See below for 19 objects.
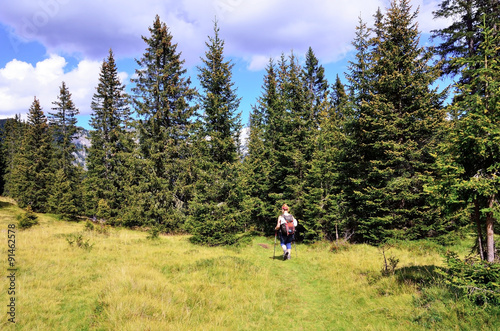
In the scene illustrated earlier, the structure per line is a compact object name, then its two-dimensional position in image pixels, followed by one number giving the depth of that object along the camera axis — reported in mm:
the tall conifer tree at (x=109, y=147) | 26469
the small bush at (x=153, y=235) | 15234
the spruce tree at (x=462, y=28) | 15805
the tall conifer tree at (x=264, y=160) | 22016
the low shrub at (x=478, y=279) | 4375
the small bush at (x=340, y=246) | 12820
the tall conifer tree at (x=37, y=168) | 33719
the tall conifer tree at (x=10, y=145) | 54250
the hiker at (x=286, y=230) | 11535
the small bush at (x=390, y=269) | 7515
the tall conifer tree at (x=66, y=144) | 33781
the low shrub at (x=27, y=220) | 17016
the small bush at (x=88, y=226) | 17459
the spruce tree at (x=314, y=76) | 30969
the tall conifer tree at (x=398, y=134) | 12977
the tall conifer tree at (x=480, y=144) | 4699
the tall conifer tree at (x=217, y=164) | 14523
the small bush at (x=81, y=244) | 11164
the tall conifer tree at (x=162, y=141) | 21219
